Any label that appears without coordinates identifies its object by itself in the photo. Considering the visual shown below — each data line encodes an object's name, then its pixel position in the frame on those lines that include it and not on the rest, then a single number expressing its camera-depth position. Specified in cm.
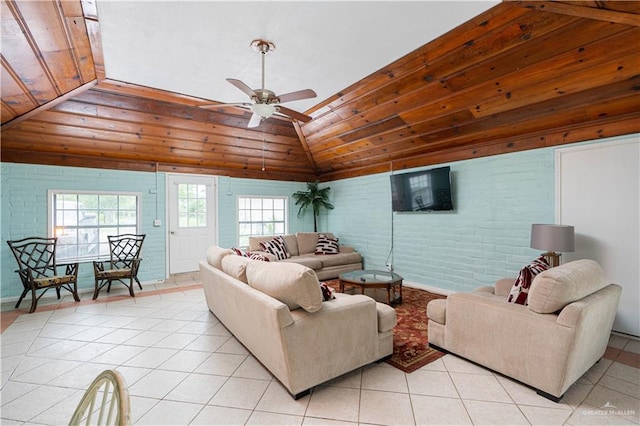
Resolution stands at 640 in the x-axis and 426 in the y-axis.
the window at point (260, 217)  689
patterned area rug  274
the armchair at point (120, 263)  485
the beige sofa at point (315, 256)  573
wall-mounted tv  482
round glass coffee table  404
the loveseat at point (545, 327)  210
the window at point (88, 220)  504
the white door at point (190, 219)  599
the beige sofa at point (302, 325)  216
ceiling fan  304
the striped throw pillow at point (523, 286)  246
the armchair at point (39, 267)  425
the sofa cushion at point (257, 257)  382
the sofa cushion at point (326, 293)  256
